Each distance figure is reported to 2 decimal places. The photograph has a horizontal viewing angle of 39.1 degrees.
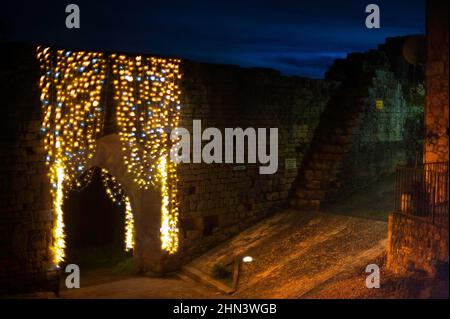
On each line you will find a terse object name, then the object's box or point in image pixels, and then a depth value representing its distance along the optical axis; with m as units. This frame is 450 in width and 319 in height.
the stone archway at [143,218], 11.73
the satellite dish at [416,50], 9.87
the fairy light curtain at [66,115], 10.34
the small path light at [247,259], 11.48
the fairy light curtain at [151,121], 11.34
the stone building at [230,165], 10.02
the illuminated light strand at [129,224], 12.42
